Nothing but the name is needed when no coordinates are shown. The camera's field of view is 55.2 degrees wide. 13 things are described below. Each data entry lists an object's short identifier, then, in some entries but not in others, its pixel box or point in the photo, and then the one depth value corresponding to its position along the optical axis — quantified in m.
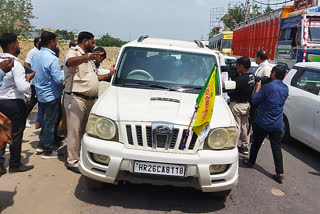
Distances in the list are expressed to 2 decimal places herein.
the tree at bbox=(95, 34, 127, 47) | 85.56
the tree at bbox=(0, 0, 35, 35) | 12.64
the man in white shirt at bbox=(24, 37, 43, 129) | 5.76
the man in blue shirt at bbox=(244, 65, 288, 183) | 4.36
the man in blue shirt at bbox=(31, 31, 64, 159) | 4.40
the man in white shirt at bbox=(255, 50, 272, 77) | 6.18
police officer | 4.07
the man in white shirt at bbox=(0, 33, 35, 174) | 3.69
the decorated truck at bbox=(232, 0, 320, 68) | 10.46
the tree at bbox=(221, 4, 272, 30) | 36.72
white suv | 3.11
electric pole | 29.13
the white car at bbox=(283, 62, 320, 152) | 5.38
